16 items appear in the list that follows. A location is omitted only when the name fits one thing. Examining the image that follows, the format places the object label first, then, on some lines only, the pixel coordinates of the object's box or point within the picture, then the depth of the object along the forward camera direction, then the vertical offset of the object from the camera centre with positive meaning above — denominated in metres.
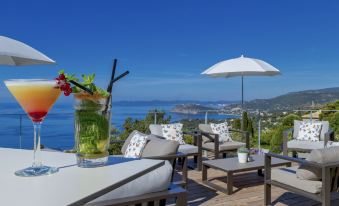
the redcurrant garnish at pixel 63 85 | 1.12 +0.05
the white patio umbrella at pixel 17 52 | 3.67 +0.55
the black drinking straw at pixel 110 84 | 1.26 +0.06
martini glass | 1.06 +0.00
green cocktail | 1.17 -0.10
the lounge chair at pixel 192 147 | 5.54 -0.77
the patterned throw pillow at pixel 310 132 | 6.42 -0.57
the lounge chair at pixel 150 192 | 1.51 -0.43
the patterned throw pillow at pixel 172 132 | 5.94 -0.55
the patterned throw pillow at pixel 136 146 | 4.12 -0.56
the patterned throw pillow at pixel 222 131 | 6.48 -0.57
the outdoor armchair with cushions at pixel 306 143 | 5.99 -0.74
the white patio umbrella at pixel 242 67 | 6.13 +0.65
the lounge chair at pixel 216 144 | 5.80 -0.77
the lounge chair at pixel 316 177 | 3.14 -0.73
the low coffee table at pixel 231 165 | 4.20 -0.84
